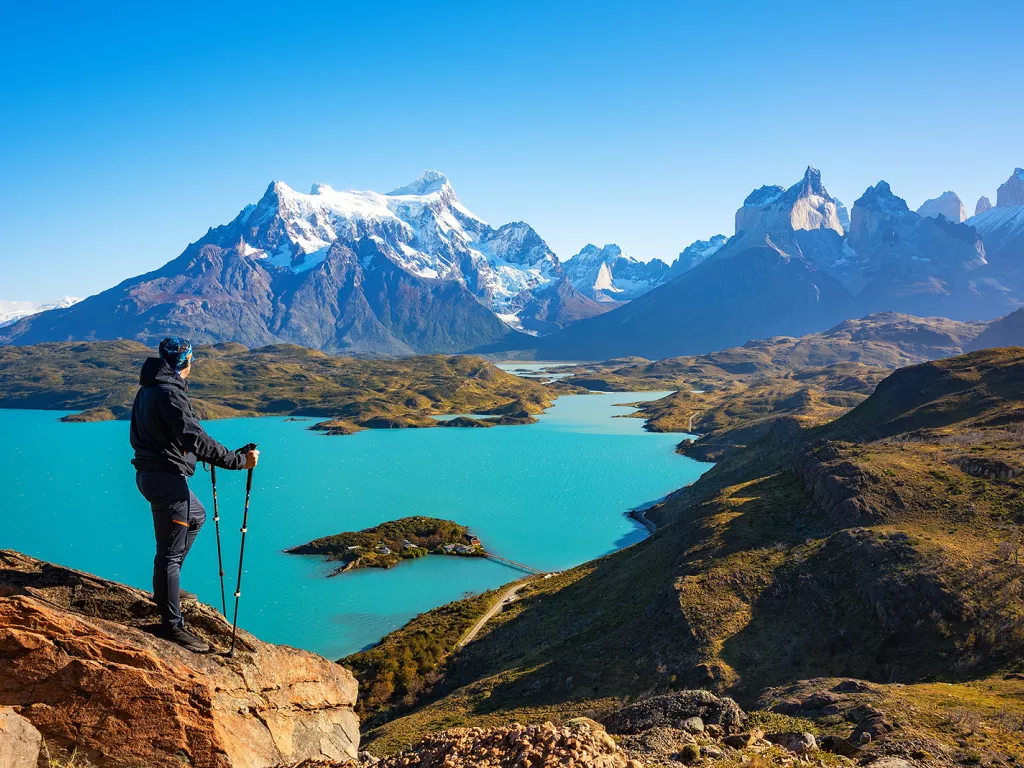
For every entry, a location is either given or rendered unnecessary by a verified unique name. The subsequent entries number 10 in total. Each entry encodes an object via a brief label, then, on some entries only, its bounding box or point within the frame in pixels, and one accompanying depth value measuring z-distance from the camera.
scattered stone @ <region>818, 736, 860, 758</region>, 16.80
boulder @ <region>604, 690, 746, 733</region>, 19.20
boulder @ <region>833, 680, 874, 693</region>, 24.24
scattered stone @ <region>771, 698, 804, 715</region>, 23.67
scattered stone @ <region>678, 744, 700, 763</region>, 14.34
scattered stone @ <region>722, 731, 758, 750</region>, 16.16
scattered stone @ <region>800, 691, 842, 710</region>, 23.31
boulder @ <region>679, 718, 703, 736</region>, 17.80
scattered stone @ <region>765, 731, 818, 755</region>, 15.94
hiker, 10.03
